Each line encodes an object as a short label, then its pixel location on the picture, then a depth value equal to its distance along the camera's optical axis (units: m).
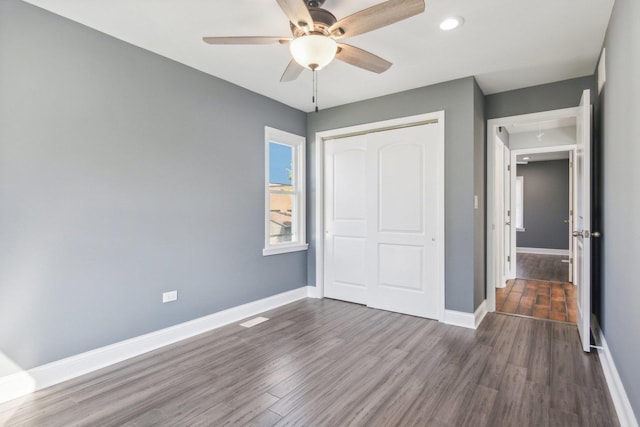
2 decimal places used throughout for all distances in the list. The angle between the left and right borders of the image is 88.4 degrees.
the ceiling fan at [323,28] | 1.74
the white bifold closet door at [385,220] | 3.73
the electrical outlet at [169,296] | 3.01
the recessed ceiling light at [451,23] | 2.38
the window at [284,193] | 4.11
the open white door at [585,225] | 2.66
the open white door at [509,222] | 5.47
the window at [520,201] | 9.15
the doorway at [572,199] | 2.70
